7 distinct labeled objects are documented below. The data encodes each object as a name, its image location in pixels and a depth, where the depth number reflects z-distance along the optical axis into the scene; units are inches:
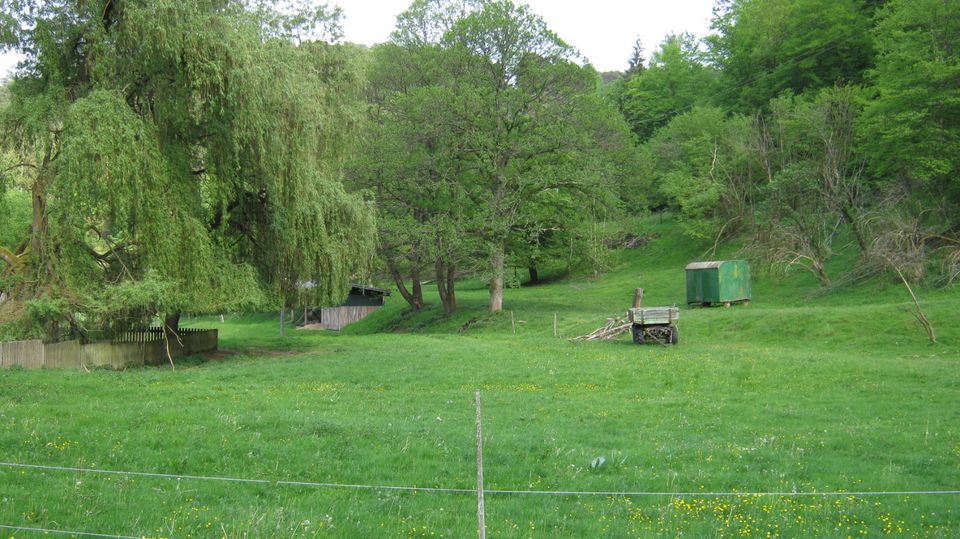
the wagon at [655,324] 1077.8
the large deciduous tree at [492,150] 1547.7
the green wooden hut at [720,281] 1503.3
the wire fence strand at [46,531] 247.4
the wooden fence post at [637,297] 1207.9
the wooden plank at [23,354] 822.5
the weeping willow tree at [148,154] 858.1
